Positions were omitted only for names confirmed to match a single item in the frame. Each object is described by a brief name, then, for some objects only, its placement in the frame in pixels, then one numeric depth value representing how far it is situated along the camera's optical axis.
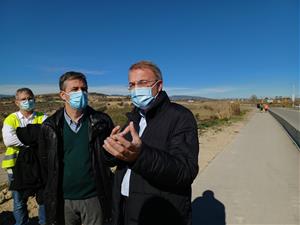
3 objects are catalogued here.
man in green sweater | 2.23
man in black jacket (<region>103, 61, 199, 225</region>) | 1.19
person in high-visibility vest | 2.76
